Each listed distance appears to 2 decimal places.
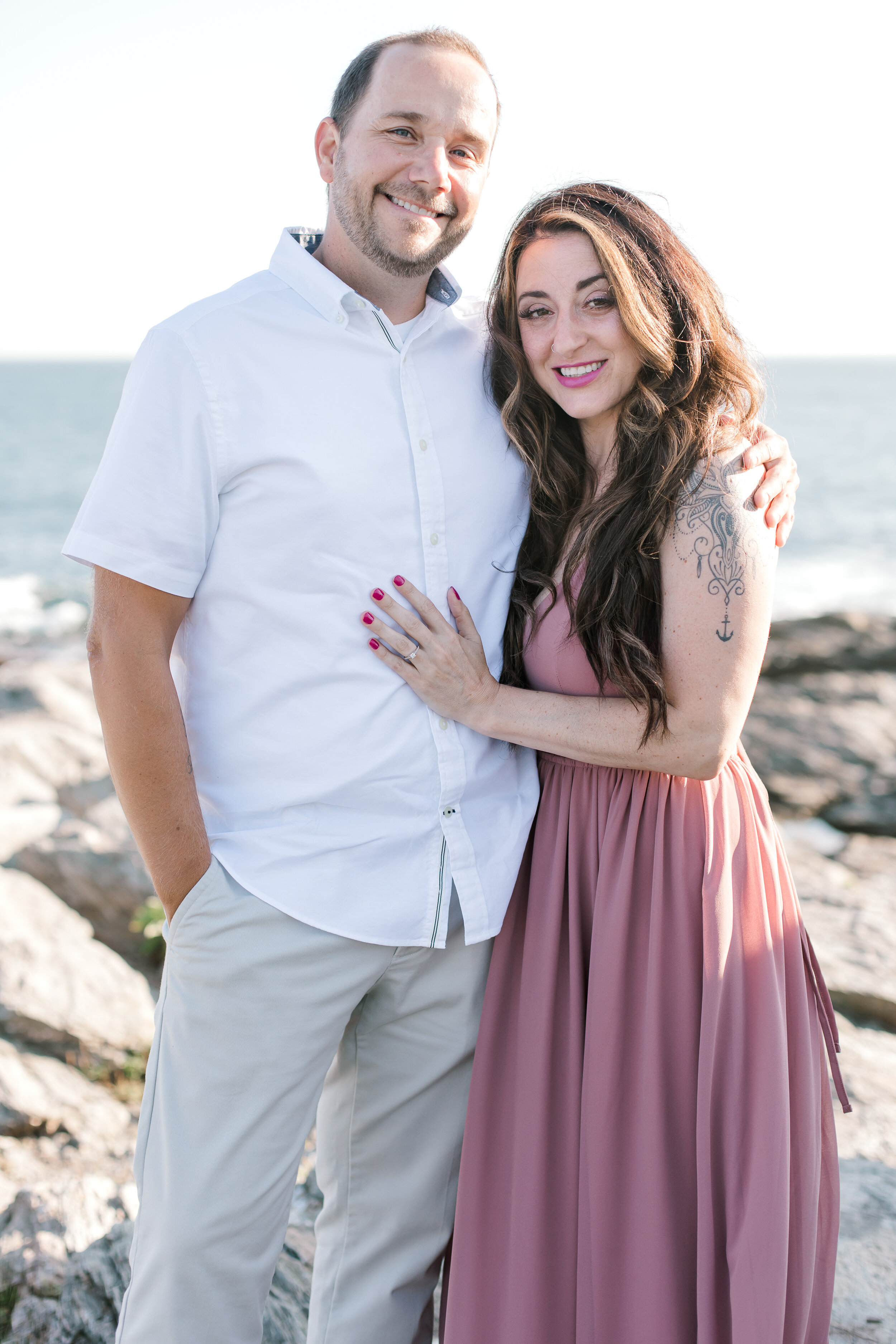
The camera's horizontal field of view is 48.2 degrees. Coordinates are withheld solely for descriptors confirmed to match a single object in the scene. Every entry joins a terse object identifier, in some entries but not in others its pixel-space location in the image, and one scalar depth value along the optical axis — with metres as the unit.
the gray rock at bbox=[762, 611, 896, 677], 9.16
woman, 2.02
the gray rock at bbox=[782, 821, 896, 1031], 4.00
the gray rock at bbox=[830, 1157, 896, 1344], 2.38
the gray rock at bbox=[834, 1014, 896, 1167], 3.08
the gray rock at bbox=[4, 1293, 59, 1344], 2.24
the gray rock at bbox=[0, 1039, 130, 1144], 3.40
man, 1.89
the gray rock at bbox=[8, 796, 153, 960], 4.89
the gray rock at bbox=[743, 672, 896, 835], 6.88
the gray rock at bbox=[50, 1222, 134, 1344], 2.26
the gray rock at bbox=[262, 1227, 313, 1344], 2.34
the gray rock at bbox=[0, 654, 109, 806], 6.47
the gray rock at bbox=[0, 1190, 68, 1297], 2.35
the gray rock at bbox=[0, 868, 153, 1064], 3.80
